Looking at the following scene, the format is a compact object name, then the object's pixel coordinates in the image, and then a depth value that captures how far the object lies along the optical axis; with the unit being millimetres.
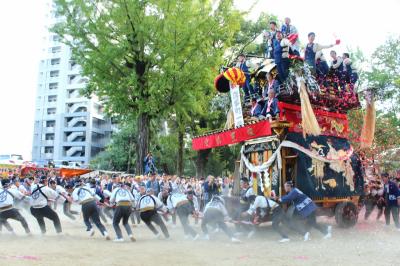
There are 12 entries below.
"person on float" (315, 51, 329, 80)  12367
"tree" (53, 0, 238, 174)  15180
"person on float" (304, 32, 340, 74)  12203
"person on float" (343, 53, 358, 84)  12944
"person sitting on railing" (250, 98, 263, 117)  12414
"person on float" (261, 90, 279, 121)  11336
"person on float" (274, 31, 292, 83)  11227
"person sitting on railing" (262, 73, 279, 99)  11617
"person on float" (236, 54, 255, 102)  12992
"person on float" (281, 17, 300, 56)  12091
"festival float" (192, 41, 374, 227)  11180
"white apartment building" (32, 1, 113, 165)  52469
